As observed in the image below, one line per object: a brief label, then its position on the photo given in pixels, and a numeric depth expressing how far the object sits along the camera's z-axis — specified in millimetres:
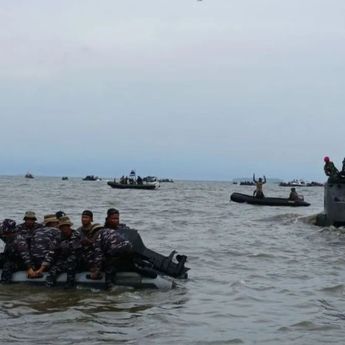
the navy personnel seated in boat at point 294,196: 44178
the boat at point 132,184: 78312
